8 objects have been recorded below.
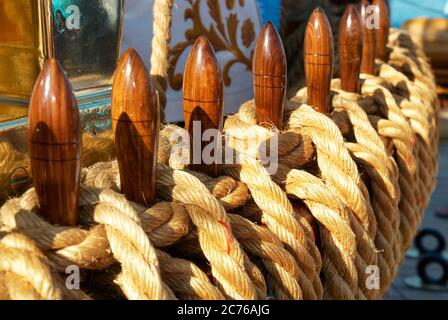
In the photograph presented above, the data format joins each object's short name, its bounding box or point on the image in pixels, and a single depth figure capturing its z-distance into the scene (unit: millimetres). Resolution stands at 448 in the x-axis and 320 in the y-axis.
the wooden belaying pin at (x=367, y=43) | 1289
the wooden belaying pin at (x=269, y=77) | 854
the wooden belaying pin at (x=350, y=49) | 1155
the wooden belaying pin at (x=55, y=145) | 599
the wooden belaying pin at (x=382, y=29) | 1409
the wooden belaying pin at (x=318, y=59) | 992
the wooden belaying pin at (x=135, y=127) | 651
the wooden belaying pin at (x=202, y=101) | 737
